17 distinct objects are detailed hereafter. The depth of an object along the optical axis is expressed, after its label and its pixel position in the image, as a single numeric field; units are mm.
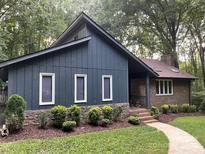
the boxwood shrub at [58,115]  7389
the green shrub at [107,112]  8558
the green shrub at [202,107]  13243
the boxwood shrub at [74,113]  7785
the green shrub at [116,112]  8953
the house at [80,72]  7395
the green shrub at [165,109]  11932
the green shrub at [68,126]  7061
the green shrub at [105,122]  8081
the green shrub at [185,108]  13043
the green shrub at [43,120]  7106
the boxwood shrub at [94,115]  8118
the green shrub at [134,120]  8853
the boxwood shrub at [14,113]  6444
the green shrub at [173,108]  12397
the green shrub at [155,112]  10272
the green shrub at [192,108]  13204
